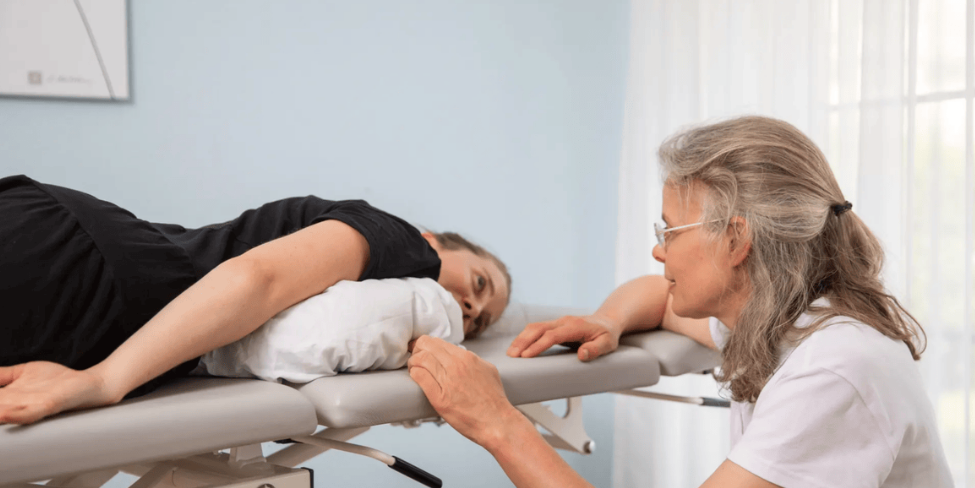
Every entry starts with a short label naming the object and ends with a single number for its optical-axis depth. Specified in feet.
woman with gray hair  3.12
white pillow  3.49
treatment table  2.58
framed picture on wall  7.06
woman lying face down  2.97
